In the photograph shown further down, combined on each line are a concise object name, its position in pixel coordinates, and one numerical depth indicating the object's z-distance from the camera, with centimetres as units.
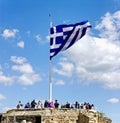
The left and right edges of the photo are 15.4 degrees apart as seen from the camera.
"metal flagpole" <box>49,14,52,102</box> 3512
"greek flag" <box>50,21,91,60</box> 3541
